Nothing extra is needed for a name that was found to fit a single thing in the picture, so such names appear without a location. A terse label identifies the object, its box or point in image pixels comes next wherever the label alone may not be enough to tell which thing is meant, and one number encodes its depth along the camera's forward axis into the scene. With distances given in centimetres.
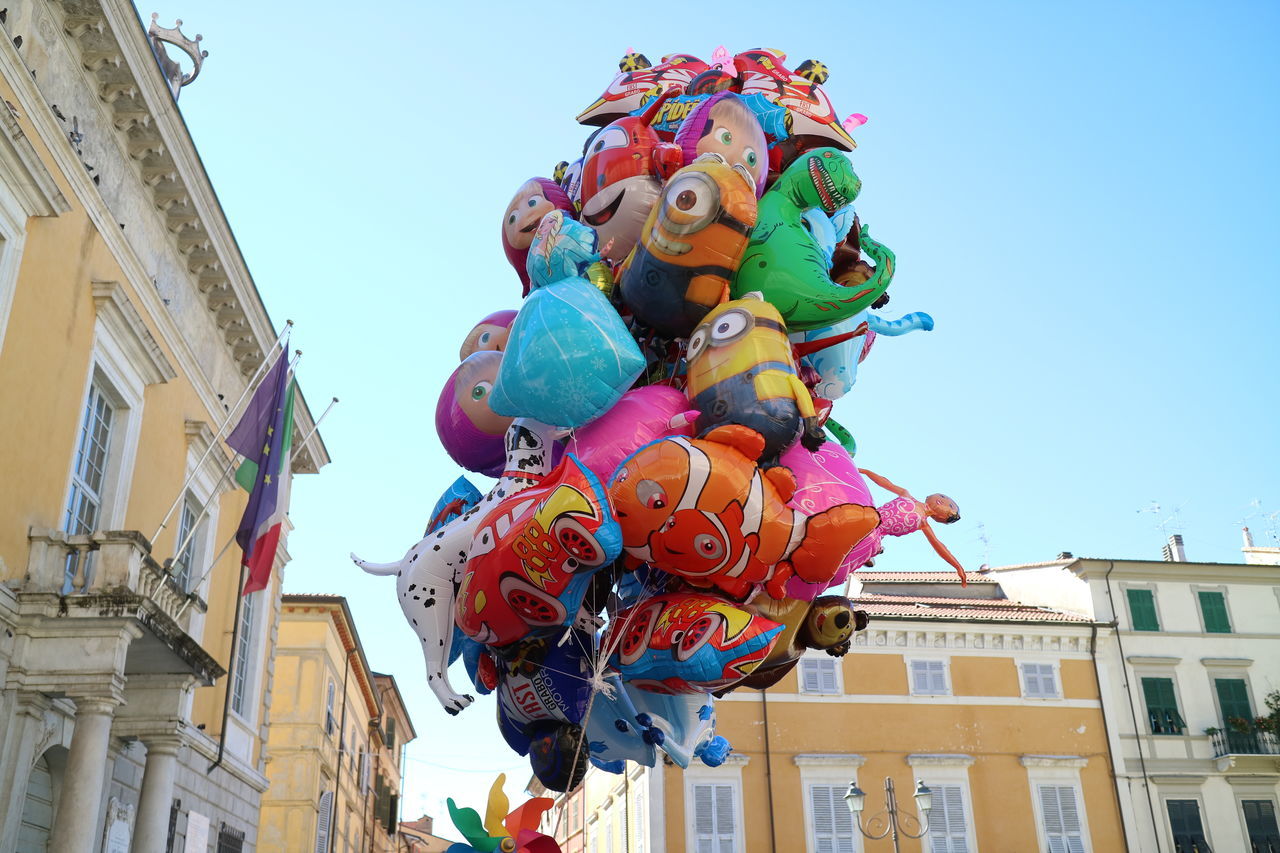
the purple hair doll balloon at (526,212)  806
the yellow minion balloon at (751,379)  631
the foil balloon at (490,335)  816
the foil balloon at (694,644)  618
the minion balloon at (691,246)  661
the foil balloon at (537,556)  600
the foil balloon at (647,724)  678
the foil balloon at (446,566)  694
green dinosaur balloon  704
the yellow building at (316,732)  2855
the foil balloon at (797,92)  803
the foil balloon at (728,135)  720
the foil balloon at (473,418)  773
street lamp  1502
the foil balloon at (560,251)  704
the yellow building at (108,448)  1018
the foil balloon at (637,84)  838
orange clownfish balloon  604
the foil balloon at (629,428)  645
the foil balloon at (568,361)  639
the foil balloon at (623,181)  736
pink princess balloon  647
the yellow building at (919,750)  2528
